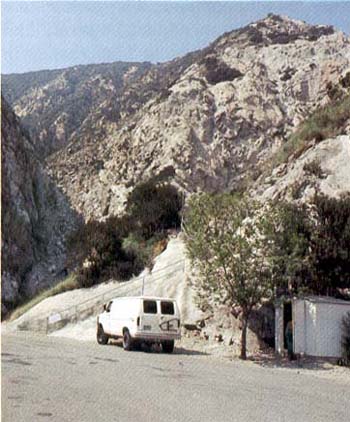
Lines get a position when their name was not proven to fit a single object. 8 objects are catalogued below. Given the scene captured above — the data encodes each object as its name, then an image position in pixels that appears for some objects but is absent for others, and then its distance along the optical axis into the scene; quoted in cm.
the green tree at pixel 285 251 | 1777
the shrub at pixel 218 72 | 5338
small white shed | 1738
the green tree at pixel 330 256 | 1991
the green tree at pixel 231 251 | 1772
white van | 1784
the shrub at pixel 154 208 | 3328
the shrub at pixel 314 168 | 2650
